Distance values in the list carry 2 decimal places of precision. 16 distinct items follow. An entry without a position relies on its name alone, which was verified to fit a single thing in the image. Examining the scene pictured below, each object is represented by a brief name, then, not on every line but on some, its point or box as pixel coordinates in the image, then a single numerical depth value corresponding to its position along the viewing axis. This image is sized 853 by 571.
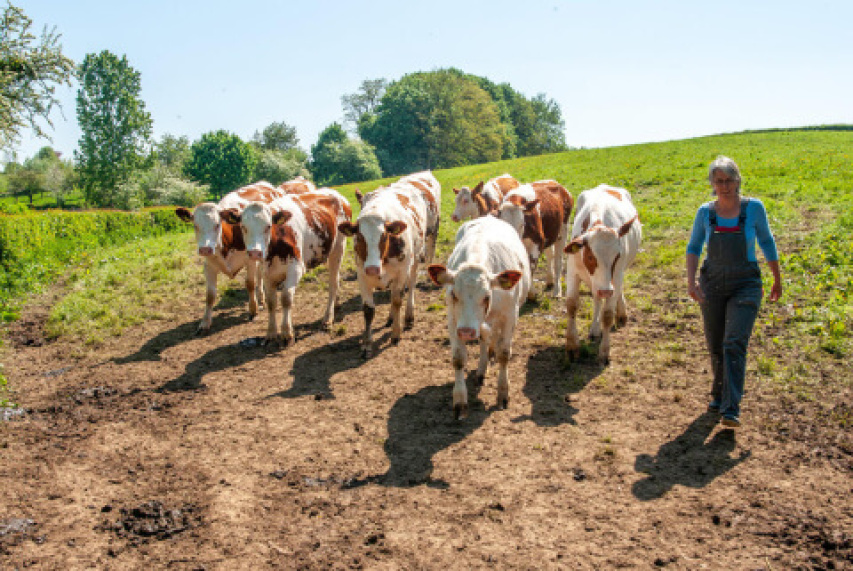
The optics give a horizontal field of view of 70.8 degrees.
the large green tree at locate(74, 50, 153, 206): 59.66
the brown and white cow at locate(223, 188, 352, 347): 9.57
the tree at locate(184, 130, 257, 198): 67.88
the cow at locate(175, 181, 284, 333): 10.31
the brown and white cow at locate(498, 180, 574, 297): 9.98
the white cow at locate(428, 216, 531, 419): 6.23
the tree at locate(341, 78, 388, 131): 96.81
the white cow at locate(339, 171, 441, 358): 8.92
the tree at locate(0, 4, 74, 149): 17.14
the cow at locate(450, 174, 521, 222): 12.67
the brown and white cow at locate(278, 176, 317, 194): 13.95
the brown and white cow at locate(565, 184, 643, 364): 7.61
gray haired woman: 5.72
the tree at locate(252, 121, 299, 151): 101.06
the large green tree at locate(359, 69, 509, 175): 74.12
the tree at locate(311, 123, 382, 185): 67.69
